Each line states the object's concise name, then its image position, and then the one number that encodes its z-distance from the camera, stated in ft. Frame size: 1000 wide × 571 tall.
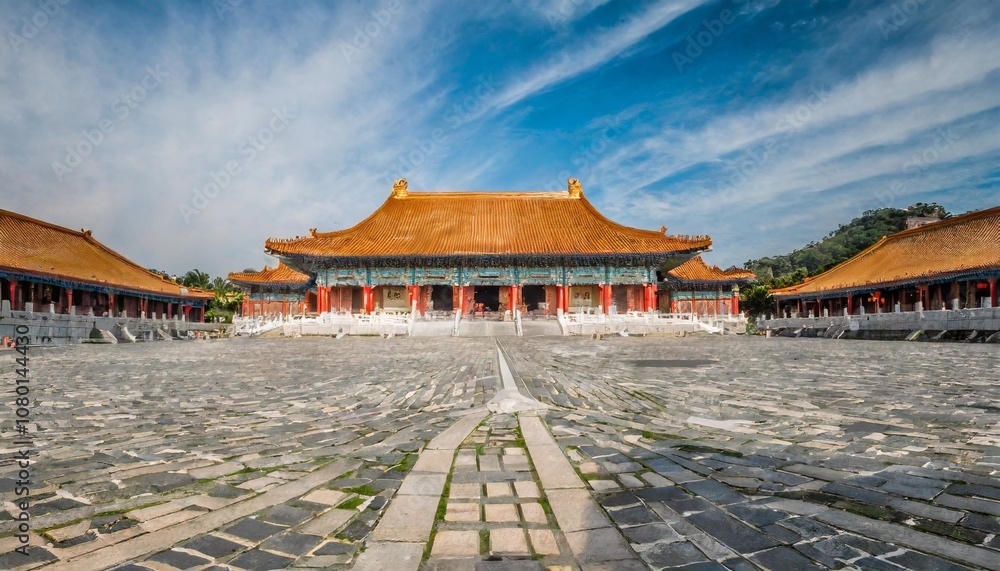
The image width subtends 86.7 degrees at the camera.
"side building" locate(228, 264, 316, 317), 134.41
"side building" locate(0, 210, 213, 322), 87.86
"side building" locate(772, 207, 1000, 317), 82.48
